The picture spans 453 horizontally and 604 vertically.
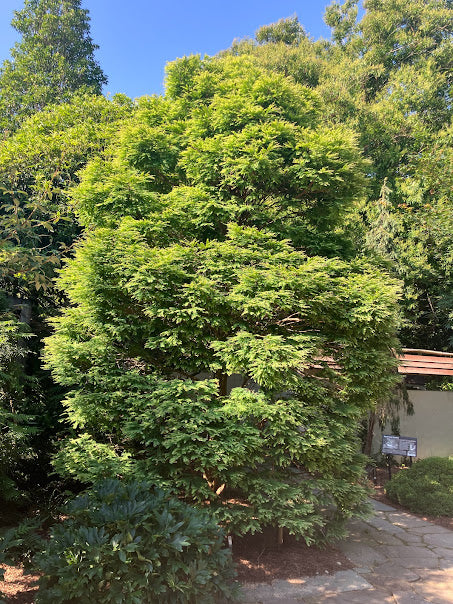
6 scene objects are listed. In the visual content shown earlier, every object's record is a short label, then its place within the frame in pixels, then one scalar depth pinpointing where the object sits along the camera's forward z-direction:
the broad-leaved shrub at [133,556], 2.88
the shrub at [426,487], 6.79
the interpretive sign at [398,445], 8.23
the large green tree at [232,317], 4.45
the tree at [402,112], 12.41
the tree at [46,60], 14.19
